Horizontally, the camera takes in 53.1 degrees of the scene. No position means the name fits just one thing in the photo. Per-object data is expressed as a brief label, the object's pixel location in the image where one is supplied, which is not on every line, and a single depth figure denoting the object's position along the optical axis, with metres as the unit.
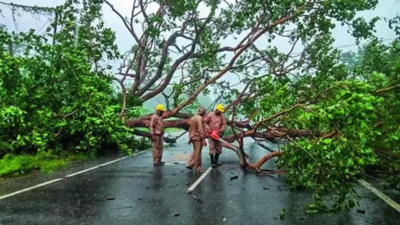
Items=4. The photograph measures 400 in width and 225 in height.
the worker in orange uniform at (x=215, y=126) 12.82
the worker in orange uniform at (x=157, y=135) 12.86
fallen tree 6.61
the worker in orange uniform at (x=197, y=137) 11.51
